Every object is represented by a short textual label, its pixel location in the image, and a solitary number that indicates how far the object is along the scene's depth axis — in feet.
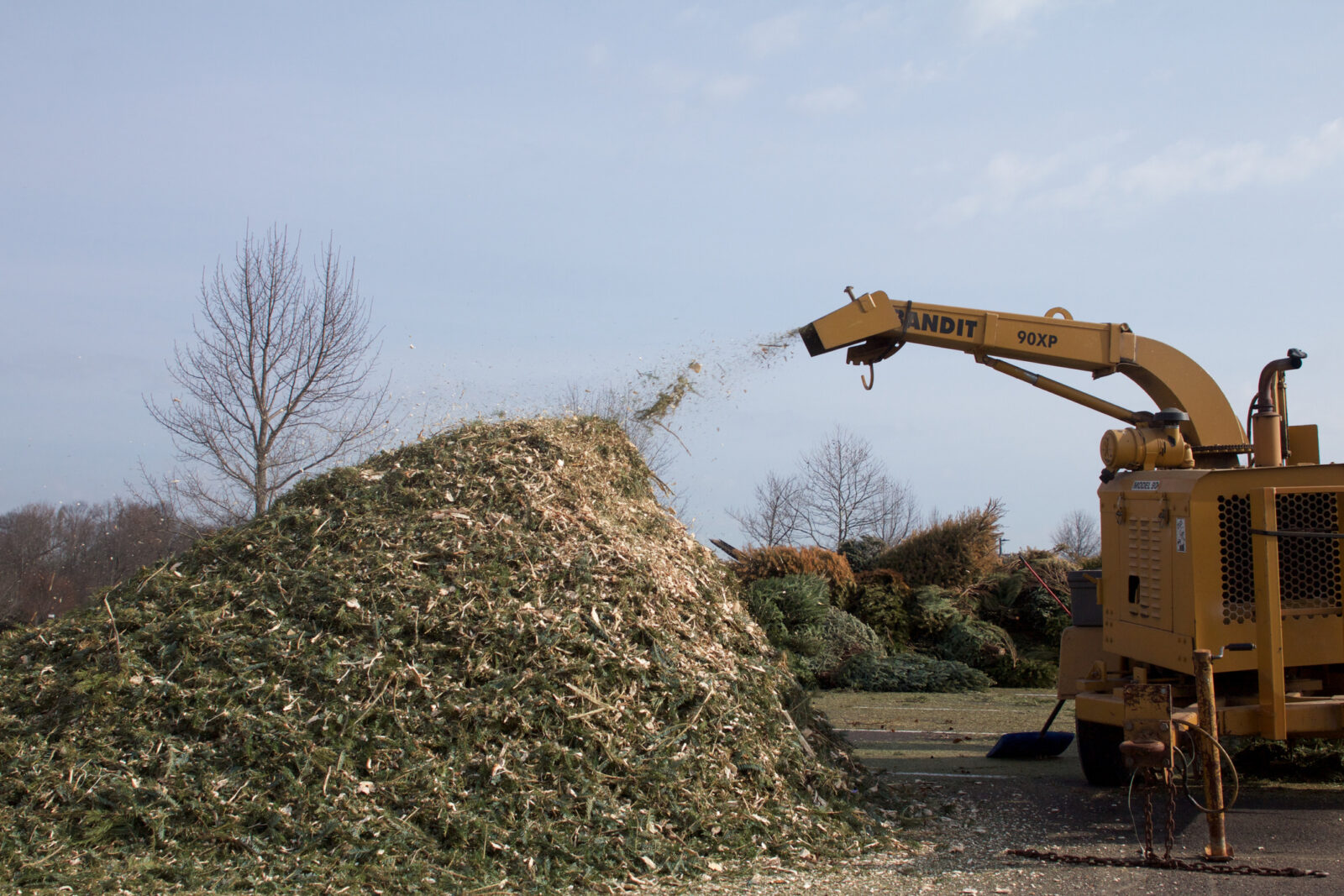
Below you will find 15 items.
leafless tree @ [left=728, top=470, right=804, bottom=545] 93.16
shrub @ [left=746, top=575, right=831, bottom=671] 38.27
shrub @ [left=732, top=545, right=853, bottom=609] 42.63
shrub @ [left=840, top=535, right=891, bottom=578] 49.29
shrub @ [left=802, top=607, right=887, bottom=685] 39.17
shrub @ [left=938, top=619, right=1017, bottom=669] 40.06
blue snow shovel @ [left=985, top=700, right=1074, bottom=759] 25.05
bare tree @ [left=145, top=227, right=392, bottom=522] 45.19
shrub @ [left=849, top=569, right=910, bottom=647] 41.52
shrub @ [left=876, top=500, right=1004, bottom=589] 44.88
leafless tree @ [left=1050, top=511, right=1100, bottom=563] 134.44
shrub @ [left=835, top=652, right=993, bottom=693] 38.24
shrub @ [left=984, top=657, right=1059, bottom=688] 39.09
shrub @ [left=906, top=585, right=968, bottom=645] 41.65
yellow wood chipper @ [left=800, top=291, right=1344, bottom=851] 16.14
